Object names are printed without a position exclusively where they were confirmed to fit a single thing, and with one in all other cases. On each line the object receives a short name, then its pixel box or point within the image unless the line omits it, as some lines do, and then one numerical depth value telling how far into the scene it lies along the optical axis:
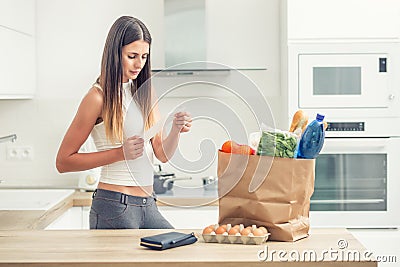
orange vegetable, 2.06
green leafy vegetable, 2.03
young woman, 2.39
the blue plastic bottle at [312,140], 2.04
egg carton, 2.02
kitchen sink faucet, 3.60
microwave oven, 3.58
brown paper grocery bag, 2.02
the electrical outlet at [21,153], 4.11
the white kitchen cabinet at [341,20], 3.57
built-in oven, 3.60
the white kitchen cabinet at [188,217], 3.64
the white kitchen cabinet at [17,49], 3.32
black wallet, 1.97
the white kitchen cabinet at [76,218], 3.59
